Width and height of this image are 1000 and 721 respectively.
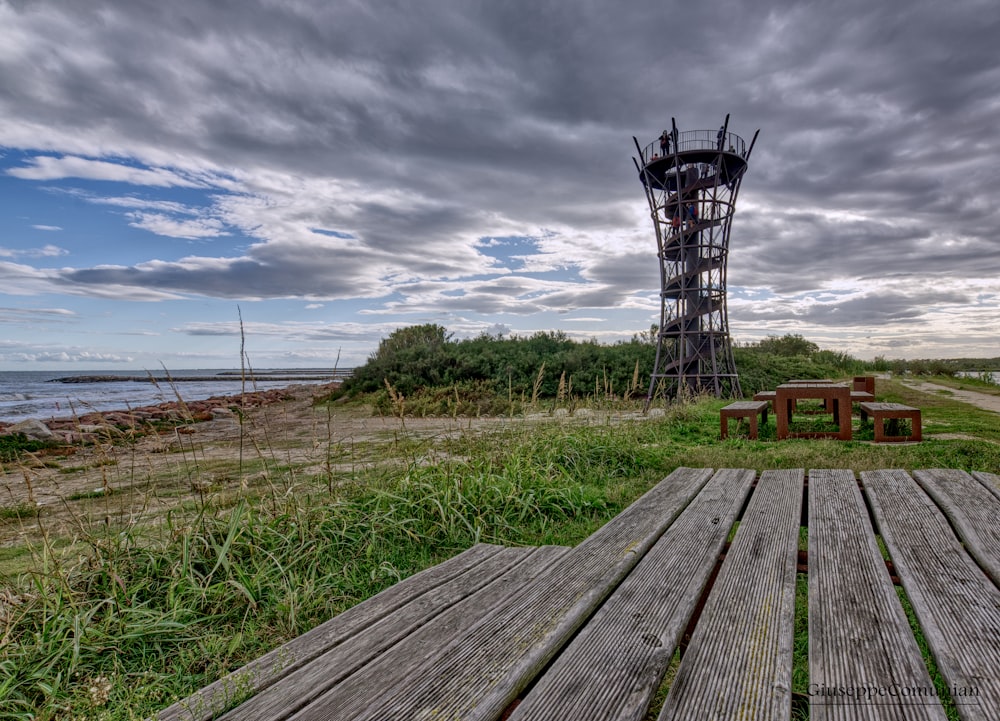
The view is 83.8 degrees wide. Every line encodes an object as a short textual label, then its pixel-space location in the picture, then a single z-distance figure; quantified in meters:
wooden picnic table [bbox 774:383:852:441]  6.60
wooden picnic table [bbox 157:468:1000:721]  1.11
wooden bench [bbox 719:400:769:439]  6.83
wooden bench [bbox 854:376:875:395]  9.30
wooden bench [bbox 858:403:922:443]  6.12
